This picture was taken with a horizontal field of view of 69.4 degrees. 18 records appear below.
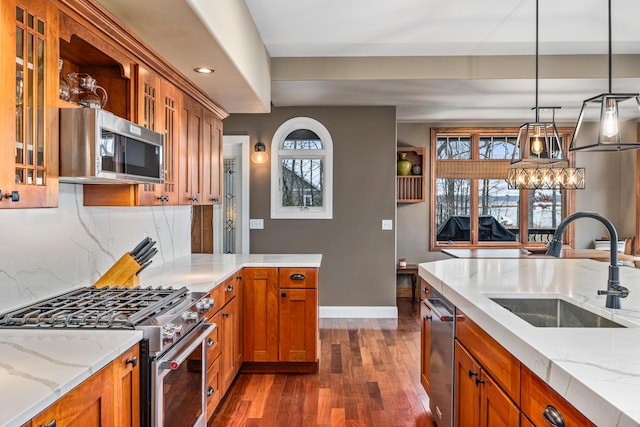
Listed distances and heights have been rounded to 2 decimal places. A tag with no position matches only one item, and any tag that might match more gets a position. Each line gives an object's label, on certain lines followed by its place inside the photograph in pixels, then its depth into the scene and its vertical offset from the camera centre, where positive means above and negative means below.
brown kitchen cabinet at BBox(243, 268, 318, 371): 3.56 -0.83
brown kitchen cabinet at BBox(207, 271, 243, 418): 2.68 -0.85
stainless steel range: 1.74 -0.49
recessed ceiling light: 2.82 +0.85
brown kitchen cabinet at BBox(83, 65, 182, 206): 2.46 +0.41
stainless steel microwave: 1.76 +0.25
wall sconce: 5.31 +0.64
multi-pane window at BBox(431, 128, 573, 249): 6.62 +0.13
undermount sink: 2.11 -0.47
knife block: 2.50 -0.37
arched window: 5.35 +0.44
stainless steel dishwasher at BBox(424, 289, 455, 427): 2.33 -0.81
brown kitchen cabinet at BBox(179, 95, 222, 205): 3.21 +0.41
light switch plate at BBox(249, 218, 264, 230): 5.41 -0.18
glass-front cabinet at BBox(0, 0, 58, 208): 1.44 +0.33
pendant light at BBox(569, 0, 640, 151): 1.98 +0.37
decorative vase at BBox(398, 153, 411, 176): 6.12 +0.58
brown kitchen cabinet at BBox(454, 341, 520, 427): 1.59 -0.74
